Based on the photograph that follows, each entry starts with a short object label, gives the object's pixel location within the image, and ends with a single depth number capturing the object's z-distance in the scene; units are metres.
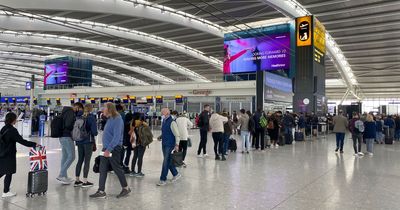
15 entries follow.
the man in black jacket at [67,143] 5.77
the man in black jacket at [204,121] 9.54
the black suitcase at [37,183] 4.88
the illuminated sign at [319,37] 19.40
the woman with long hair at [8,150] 4.67
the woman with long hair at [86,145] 5.67
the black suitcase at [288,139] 14.95
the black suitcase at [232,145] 11.33
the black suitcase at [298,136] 16.88
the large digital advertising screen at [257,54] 24.64
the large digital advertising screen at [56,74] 43.16
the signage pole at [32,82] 19.77
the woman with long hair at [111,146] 4.87
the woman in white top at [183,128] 7.56
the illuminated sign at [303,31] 18.92
